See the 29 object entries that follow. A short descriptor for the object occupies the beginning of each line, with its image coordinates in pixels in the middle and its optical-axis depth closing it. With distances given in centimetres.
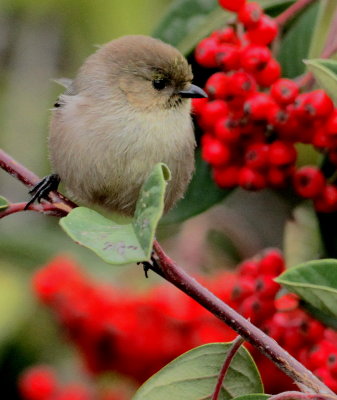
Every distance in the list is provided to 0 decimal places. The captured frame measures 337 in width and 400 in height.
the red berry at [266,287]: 436
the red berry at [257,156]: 427
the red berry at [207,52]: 440
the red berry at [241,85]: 436
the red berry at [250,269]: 454
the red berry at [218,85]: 439
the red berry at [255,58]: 434
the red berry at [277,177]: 435
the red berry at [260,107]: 421
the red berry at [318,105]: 403
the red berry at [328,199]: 431
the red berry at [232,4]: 450
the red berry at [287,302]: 417
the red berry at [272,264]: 447
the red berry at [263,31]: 442
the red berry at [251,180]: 436
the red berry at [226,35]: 448
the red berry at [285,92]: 421
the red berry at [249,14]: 443
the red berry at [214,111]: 441
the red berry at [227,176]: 451
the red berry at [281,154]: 424
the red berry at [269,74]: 438
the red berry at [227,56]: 439
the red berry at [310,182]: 426
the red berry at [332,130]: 405
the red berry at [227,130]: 433
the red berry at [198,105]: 458
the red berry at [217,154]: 443
